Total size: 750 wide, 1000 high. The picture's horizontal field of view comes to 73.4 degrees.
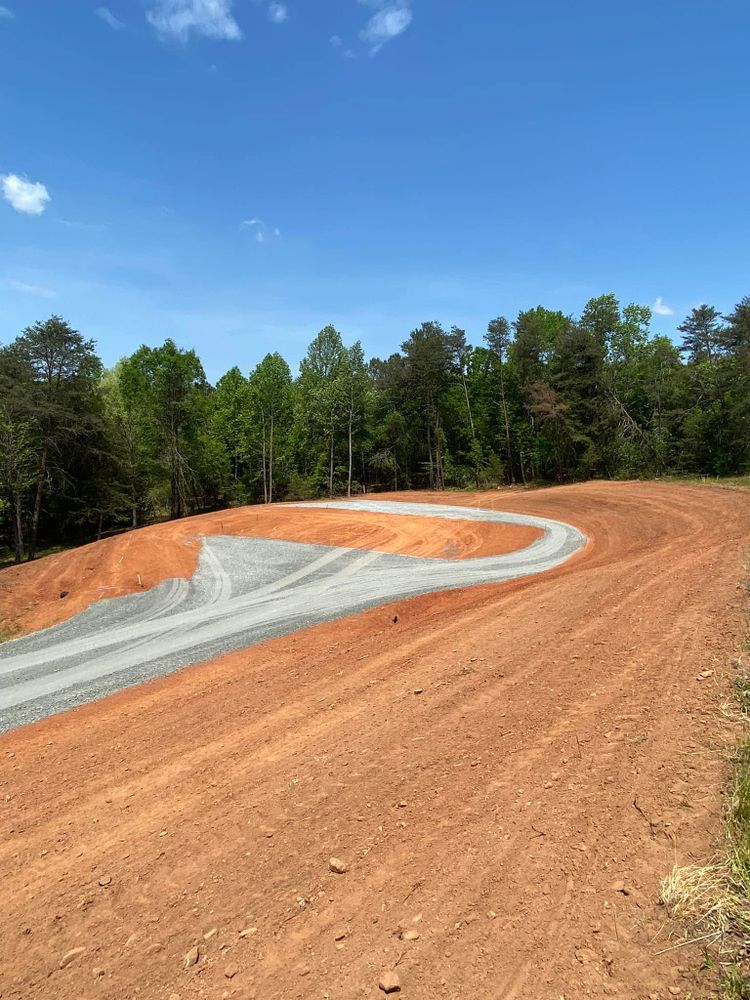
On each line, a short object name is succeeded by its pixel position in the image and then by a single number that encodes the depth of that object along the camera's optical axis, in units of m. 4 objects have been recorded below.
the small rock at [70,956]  2.78
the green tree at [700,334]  40.88
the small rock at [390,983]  2.32
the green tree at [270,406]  40.44
